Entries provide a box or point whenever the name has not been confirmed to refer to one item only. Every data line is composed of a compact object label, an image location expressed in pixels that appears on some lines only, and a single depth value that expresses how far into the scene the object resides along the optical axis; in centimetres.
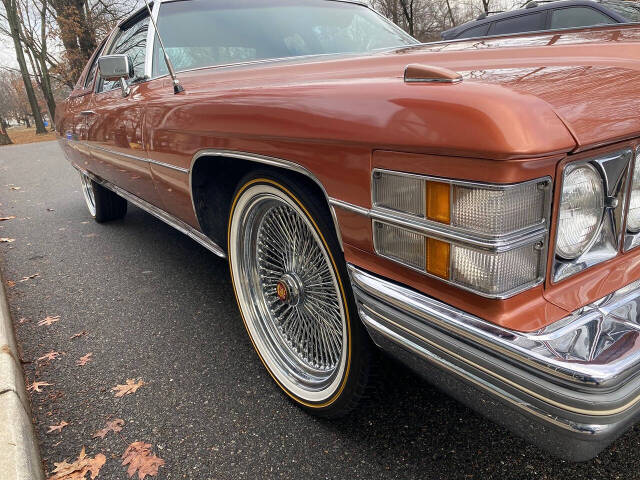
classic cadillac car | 90
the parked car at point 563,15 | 620
